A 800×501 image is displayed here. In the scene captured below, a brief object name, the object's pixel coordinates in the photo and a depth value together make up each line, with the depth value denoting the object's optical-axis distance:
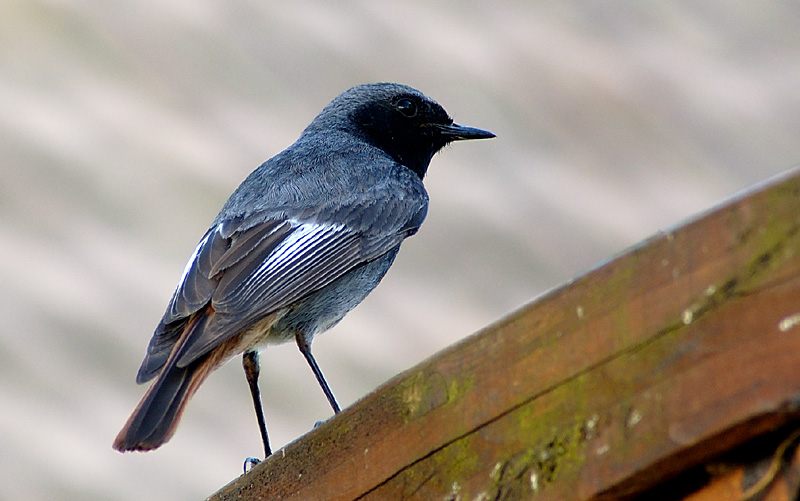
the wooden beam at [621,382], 1.72
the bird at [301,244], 2.78
